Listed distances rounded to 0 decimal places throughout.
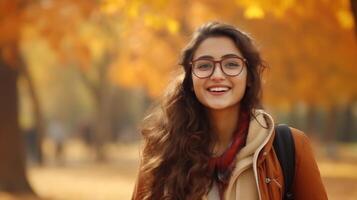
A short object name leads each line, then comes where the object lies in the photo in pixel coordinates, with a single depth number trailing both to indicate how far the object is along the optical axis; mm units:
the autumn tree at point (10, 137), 17172
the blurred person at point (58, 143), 35688
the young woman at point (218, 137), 3064
